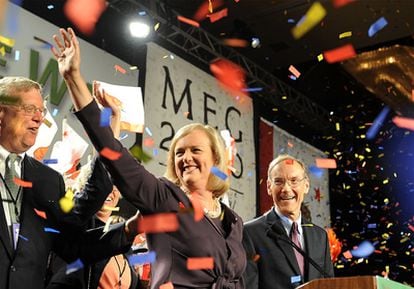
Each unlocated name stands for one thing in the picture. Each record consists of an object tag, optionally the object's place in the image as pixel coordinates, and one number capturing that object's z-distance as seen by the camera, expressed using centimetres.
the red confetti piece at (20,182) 204
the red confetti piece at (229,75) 645
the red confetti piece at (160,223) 197
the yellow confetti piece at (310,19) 644
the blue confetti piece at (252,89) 687
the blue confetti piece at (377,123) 743
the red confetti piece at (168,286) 191
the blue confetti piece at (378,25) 643
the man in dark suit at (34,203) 198
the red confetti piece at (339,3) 610
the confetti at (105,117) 185
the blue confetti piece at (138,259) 281
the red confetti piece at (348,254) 747
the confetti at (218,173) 226
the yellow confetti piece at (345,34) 671
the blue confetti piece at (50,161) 365
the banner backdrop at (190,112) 539
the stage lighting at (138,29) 531
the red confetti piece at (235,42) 646
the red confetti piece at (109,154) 183
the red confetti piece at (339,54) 716
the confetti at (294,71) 749
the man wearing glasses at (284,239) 283
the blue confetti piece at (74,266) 213
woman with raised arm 184
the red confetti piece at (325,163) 822
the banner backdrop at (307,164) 713
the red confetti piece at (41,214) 203
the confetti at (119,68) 508
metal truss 559
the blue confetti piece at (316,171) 800
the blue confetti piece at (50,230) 205
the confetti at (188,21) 568
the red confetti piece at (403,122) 729
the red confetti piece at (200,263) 196
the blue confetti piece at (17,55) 428
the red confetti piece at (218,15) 624
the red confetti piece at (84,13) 494
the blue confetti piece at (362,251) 767
